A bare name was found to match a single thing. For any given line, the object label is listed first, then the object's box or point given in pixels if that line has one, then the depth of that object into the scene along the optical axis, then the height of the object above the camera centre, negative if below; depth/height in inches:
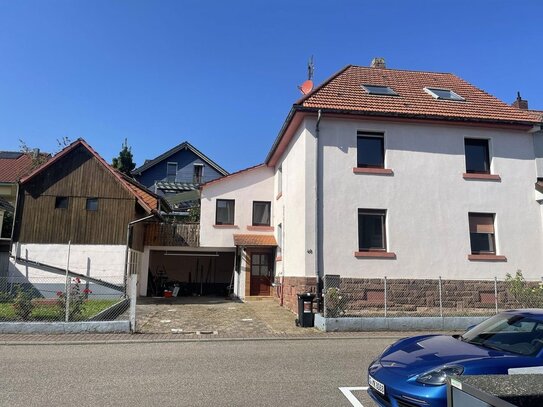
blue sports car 168.9 -36.8
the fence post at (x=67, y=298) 432.8 -32.5
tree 1628.9 +407.6
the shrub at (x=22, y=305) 438.0 -40.5
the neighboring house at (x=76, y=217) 763.4 +91.5
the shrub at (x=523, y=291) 533.7 -21.0
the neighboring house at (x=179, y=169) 1503.4 +352.0
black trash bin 494.6 -48.3
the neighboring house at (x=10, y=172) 1071.5 +287.3
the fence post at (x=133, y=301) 431.2 -34.3
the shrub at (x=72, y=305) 442.9 -40.1
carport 1040.8 -3.9
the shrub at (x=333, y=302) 481.2 -35.2
